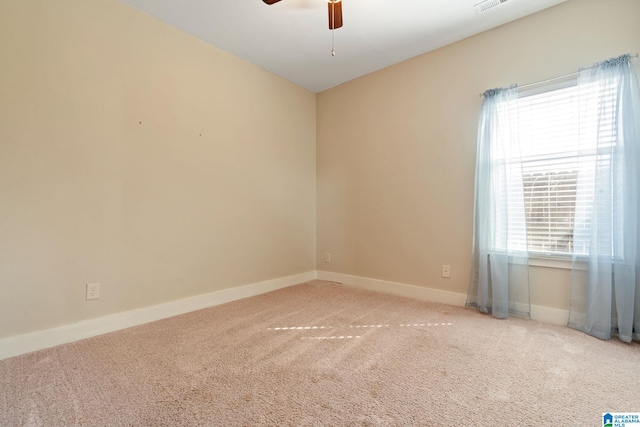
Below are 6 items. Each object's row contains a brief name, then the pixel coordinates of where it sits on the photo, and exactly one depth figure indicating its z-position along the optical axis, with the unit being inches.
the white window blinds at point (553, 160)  89.9
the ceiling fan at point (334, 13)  80.4
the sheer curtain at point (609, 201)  81.7
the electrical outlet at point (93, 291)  87.1
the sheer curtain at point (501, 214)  101.1
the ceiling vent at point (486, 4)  93.8
